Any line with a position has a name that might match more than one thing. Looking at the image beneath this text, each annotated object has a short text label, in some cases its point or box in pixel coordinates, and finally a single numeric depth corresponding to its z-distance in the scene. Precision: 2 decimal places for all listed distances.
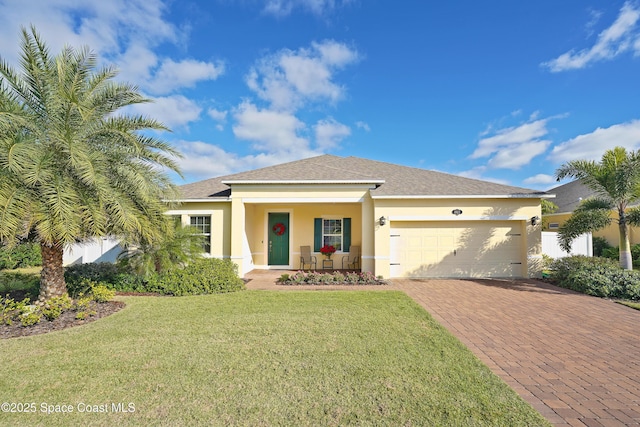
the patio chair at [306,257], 13.71
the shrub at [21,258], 12.98
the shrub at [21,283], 8.61
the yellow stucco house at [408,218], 11.12
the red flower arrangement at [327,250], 13.00
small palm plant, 9.12
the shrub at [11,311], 5.83
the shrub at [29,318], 5.71
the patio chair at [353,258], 13.69
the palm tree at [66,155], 5.88
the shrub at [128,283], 9.23
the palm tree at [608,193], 9.01
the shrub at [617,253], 13.97
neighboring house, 16.23
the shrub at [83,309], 6.29
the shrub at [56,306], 6.11
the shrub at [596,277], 8.25
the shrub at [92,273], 9.31
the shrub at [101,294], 7.44
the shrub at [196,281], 8.86
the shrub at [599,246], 16.22
